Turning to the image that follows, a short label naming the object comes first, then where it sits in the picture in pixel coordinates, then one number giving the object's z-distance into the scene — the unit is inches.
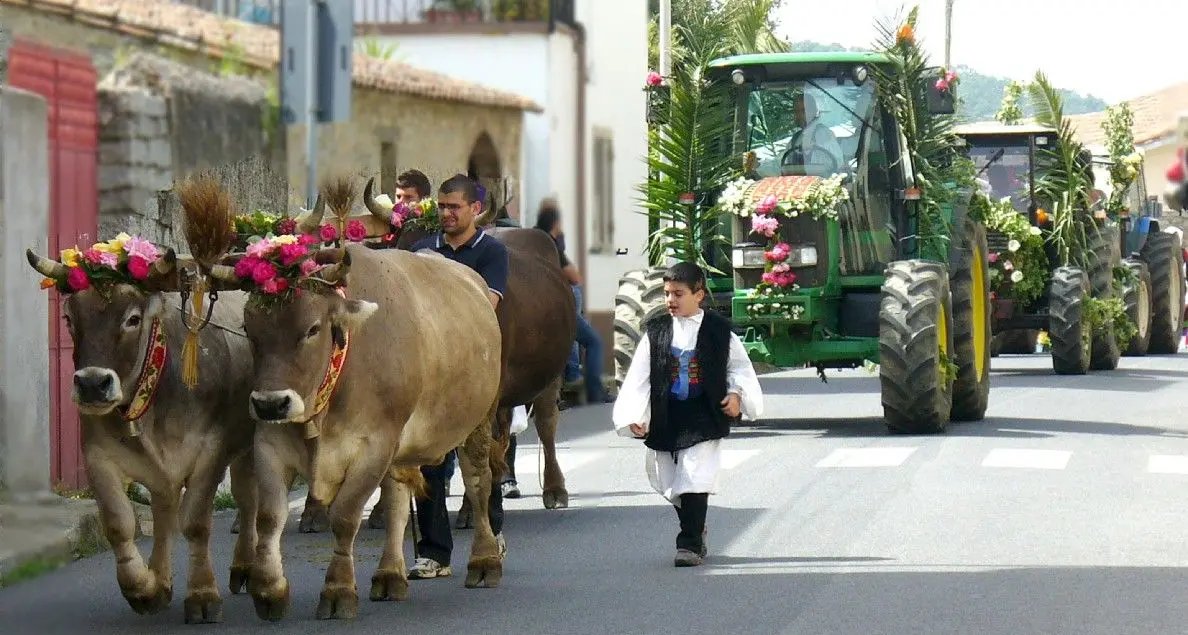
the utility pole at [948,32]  1894.7
